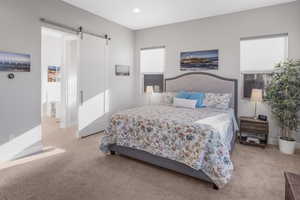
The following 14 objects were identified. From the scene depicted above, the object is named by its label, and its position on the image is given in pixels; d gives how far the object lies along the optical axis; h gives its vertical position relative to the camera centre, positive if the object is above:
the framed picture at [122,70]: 4.93 +0.71
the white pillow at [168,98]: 4.39 -0.08
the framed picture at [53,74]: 6.04 +0.68
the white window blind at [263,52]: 3.67 +0.95
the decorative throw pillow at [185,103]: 3.78 -0.17
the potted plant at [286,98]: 3.20 -0.03
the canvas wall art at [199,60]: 4.27 +0.90
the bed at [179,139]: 2.16 -0.63
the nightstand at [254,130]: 3.50 -0.69
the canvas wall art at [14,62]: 2.69 +0.50
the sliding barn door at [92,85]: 3.98 +0.21
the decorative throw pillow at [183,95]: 4.04 +0.00
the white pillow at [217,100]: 3.80 -0.10
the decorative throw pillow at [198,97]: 3.86 -0.04
